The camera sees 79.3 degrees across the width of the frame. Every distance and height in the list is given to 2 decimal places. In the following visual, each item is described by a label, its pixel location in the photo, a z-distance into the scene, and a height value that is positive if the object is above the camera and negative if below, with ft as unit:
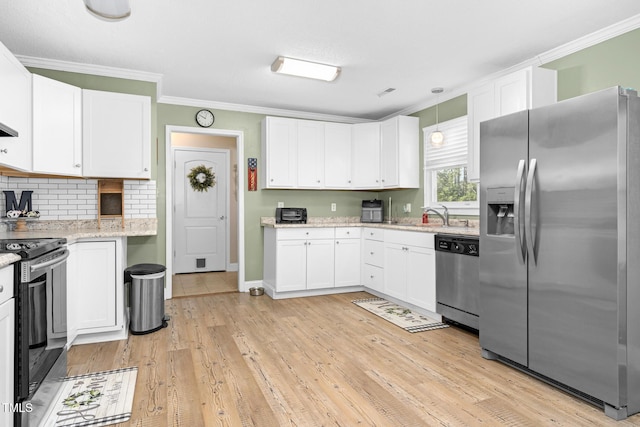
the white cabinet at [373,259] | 15.29 -1.89
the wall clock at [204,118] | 16.12 +3.98
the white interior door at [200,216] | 21.45 -0.18
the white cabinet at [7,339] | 5.28 -1.79
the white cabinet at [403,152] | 16.62 +2.61
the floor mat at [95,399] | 6.72 -3.57
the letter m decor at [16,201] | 11.25 +0.35
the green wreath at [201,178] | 21.63 +1.96
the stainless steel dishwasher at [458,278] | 10.79 -1.92
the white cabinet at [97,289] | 10.07 -2.03
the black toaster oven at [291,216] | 16.19 -0.14
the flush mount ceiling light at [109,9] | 7.67 +4.15
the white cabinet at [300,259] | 15.40 -1.87
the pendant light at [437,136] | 14.46 +2.86
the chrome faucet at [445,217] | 14.66 -0.17
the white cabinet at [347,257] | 16.29 -1.87
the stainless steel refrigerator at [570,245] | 6.76 -0.64
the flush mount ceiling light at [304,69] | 11.56 +4.46
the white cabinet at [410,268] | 12.51 -1.92
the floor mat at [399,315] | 11.87 -3.47
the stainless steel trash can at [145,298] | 11.18 -2.50
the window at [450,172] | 14.53 +1.64
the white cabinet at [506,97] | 10.56 +3.31
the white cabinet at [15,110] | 8.18 +2.35
